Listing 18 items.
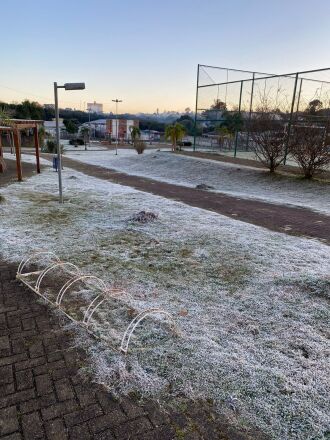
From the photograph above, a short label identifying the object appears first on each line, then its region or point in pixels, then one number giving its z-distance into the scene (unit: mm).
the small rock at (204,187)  13461
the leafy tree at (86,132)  51412
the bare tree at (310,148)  12406
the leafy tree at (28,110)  52519
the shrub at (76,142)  47053
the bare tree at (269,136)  14062
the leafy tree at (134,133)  55125
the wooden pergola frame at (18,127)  12385
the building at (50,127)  62900
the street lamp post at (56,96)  7470
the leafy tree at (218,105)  22638
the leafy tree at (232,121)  21391
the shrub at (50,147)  31494
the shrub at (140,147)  29781
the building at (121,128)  74000
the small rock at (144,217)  7324
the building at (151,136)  70094
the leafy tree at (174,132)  29934
